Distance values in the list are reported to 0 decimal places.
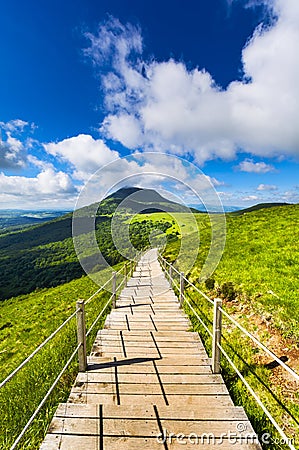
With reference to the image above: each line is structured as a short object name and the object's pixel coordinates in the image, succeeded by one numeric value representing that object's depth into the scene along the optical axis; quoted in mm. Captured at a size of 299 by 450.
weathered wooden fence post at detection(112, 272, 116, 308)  9023
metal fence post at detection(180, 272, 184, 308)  8234
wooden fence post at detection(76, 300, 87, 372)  4430
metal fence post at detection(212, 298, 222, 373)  4235
